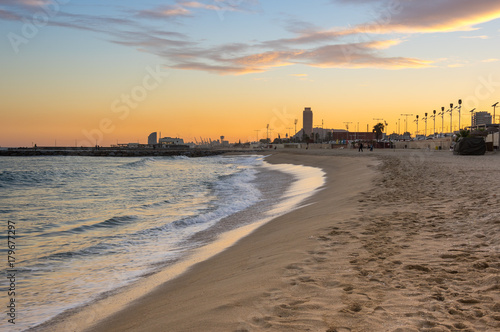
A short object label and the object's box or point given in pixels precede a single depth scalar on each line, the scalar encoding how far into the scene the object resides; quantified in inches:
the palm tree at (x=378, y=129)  6171.3
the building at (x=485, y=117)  7574.8
